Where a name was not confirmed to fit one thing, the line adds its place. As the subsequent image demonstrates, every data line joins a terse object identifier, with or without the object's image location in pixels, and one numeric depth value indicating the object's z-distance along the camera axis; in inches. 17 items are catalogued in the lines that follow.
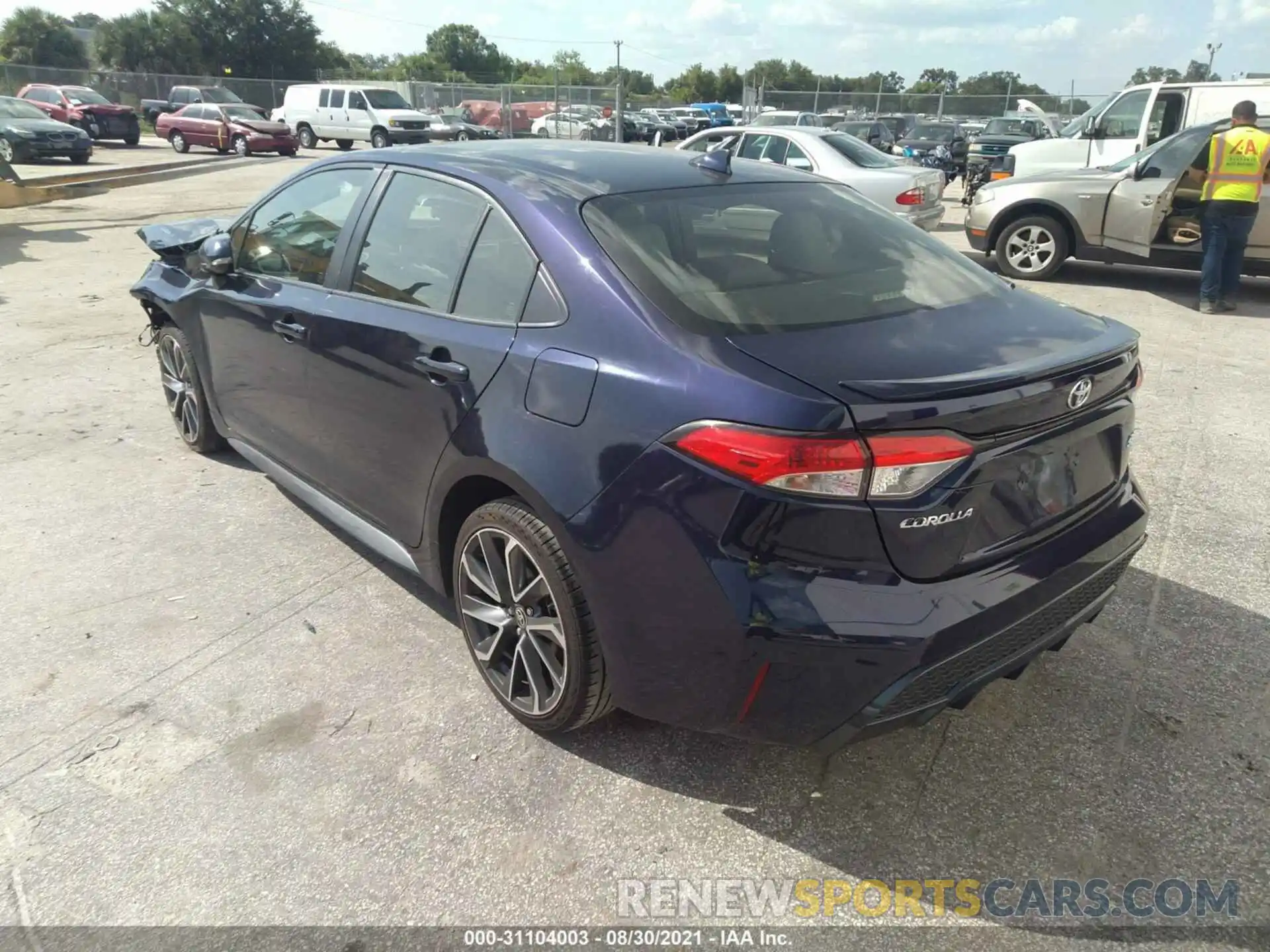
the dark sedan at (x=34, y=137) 837.8
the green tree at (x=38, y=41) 2206.0
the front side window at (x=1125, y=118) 522.3
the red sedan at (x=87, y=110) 1119.6
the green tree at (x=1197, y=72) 2026.3
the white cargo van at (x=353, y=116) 1182.9
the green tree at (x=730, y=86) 3476.9
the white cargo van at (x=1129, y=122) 482.0
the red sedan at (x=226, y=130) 1096.8
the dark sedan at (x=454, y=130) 1222.9
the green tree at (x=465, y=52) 3789.4
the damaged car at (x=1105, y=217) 347.3
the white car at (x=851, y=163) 433.1
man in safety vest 309.1
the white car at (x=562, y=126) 1357.0
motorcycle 650.2
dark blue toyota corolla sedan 79.9
